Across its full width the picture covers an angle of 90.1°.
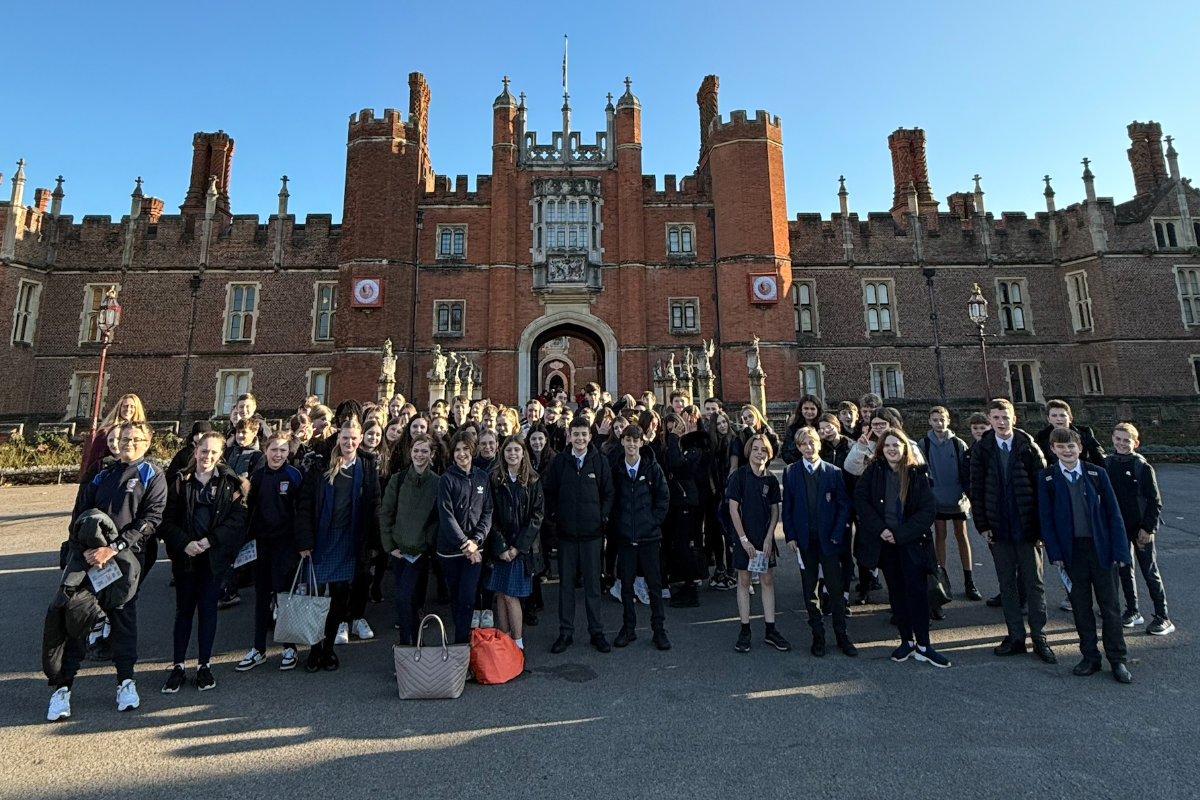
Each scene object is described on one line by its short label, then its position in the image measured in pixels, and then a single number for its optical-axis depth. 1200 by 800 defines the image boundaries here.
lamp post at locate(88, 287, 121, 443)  15.13
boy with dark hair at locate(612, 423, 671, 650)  5.20
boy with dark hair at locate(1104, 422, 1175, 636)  5.12
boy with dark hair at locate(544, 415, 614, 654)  5.14
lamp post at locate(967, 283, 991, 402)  16.37
